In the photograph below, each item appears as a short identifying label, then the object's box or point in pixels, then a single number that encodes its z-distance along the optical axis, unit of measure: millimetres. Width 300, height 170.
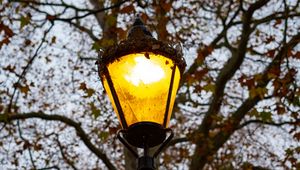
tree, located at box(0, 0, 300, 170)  7844
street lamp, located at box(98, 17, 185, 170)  3168
